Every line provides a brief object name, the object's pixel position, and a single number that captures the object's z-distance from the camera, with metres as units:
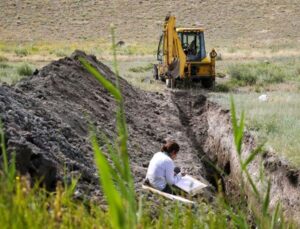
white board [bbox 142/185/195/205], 11.99
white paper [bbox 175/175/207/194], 14.12
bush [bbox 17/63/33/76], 39.98
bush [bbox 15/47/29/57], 64.53
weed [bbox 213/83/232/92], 36.74
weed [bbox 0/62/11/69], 44.86
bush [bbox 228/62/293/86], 40.80
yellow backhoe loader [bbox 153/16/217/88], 35.32
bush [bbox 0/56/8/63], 55.87
